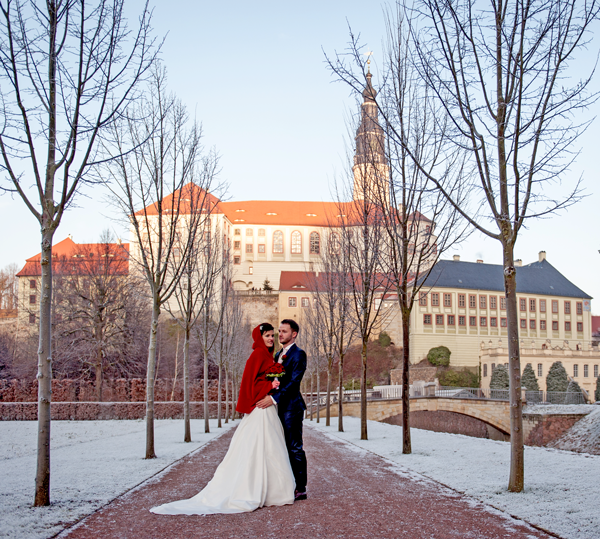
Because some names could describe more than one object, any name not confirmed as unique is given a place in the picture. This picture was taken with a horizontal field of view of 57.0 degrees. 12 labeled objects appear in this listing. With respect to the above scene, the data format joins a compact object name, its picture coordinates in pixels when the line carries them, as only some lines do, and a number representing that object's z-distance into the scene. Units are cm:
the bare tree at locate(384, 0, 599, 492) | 748
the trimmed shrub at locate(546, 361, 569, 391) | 4850
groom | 635
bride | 583
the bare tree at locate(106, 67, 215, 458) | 1239
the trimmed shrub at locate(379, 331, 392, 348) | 6881
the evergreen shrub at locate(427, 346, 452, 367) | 6488
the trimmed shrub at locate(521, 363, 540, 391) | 4759
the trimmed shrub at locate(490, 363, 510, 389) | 4859
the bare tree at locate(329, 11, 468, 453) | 1245
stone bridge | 3525
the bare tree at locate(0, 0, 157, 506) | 675
